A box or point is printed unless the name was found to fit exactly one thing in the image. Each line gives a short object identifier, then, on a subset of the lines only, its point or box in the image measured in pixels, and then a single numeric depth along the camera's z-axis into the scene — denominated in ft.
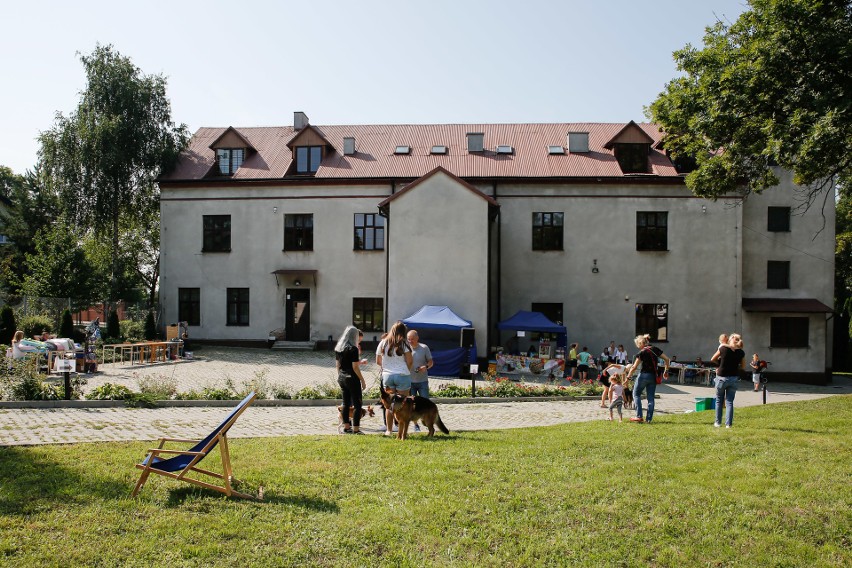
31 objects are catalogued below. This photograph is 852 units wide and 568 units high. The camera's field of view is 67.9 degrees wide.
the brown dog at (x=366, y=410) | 37.58
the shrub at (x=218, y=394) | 50.21
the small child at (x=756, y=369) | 78.02
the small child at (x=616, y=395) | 43.90
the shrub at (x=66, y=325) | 85.05
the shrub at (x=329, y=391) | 52.95
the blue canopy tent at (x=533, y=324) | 84.31
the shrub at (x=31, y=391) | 46.80
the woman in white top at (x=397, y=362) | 35.06
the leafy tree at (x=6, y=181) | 191.42
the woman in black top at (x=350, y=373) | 34.96
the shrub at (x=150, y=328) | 97.76
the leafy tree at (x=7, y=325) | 84.07
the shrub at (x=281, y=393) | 51.12
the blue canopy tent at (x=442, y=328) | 74.28
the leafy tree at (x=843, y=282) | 133.80
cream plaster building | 96.43
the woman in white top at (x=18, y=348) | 62.13
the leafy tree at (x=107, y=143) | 104.17
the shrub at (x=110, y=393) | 48.16
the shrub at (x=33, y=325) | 91.91
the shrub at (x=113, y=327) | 97.81
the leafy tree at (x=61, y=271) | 100.58
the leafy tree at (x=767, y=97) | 44.72
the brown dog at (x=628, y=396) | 51.49
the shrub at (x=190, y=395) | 50.01
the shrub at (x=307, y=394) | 51.85
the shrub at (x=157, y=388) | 49.47
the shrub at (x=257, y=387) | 51.40
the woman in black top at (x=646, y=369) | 40.68
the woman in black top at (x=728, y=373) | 38.22
